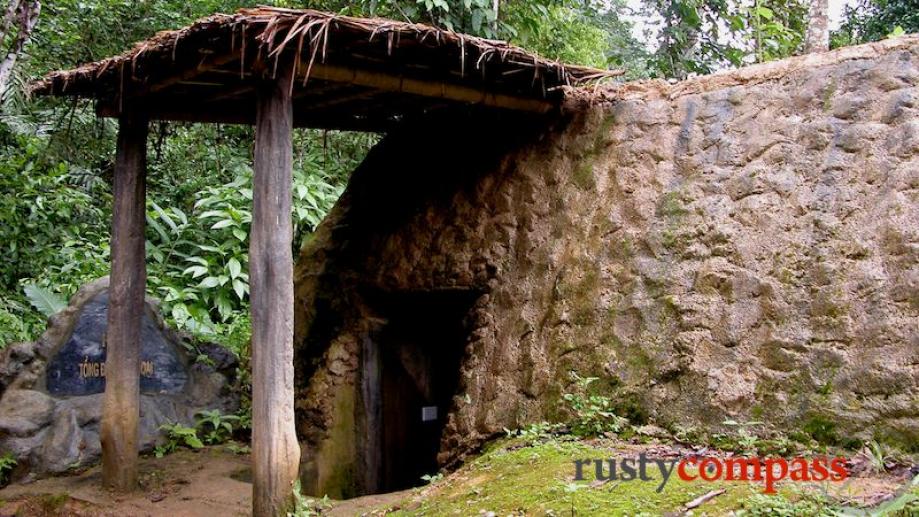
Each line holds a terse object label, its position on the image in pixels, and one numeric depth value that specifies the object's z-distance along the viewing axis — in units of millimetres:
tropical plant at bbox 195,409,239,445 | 7844
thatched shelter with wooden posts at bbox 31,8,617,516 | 4953
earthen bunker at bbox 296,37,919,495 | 4691
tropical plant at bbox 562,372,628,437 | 5152
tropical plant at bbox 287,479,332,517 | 4949
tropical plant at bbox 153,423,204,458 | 7500
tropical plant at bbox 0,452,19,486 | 6488
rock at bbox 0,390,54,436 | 6773
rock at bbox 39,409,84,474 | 6730
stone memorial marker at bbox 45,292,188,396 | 7281
